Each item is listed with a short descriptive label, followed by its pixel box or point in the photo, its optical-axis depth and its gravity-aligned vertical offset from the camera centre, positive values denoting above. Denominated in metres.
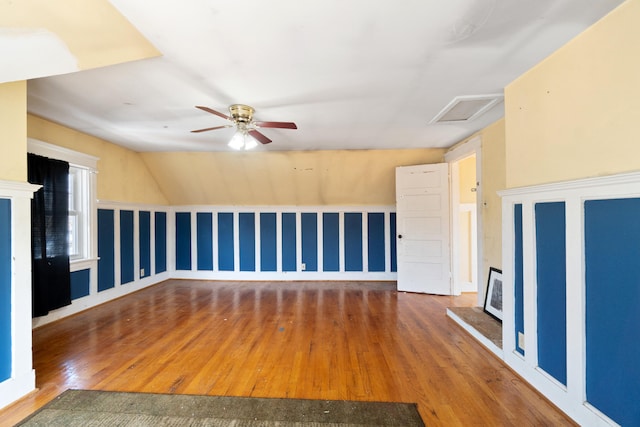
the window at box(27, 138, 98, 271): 3.59 +0.10
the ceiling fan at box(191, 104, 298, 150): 2.46 +0.87
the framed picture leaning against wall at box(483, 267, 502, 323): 3.01 -0.97
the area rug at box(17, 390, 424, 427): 1.66 -1.28
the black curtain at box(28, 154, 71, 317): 2.90 -0.19
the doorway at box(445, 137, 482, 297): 4.25 -0.21
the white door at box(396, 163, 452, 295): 4.25 -0.24
